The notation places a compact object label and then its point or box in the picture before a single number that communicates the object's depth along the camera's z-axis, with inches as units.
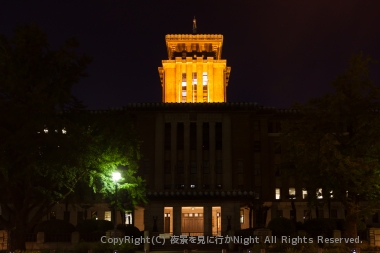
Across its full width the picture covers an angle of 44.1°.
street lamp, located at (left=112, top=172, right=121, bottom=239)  1238.2
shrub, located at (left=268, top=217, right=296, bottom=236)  1546.4
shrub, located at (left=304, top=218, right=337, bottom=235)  1595.7
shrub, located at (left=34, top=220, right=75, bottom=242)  1491.1
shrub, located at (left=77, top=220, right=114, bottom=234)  1604.3
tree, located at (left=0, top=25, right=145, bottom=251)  1099.9
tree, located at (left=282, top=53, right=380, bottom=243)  1203.2
